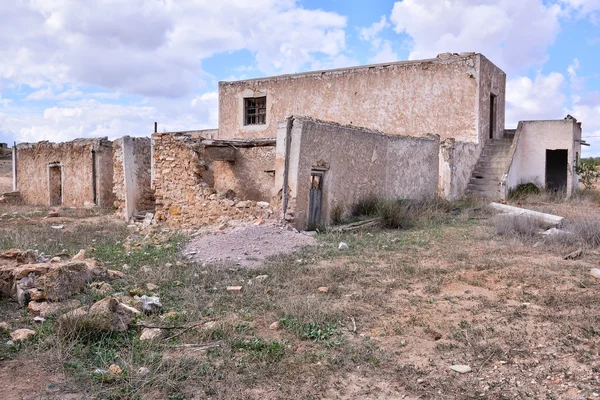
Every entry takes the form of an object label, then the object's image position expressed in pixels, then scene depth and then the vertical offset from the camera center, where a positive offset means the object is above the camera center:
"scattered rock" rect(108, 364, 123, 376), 3.35 -1.38
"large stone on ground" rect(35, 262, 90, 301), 5.00 -1.17
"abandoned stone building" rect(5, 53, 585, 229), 10.16 +0.65
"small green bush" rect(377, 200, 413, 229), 10.78 -0.90
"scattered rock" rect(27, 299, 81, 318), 4.59 -1.32
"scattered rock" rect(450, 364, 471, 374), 3.63 -1.45
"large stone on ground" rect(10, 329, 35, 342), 3.94 -1.35
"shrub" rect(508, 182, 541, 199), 16.95 -0.45
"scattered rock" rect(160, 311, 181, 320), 4.67 -1.38
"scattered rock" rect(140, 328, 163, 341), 4.06 -1.37
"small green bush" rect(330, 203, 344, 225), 10.78 -0.89
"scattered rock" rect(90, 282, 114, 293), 5.42 -1.30
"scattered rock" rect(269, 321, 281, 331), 4.50 -1.41
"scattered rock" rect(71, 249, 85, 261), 6.60 -1.17
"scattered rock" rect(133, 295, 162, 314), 4.82 -1.32
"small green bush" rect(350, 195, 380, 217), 11.52 -0.76
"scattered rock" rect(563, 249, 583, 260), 7.25 -1.17
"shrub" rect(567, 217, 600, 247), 8.34 -0.95
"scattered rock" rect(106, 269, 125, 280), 6.05 -1.29
